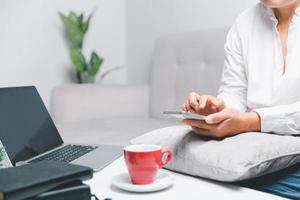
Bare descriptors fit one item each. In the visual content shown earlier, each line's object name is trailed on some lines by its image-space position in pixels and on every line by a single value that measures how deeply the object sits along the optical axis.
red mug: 0.66
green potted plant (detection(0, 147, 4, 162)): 0.76
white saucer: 0.66
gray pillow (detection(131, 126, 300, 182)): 0.73
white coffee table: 0.65
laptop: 0.88
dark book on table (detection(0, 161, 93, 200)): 0.52
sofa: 1.76
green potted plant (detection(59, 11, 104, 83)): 2.16
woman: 0.95
